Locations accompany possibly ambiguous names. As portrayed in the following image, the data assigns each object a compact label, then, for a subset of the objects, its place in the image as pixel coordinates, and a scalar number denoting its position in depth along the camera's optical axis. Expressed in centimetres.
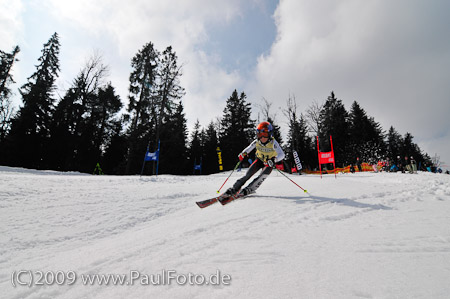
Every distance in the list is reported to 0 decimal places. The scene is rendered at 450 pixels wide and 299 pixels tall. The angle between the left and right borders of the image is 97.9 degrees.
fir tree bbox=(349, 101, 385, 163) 3700
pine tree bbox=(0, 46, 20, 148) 2462
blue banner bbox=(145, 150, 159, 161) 1266
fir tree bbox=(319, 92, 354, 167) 3888
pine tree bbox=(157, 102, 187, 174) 2930
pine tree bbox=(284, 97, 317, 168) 3978
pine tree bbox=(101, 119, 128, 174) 3428
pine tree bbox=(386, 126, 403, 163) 5874
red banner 1361
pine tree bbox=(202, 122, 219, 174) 3675
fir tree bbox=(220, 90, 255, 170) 3575
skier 508
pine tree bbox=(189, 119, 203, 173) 3796
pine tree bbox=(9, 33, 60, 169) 2222
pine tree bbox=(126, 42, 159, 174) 2277
